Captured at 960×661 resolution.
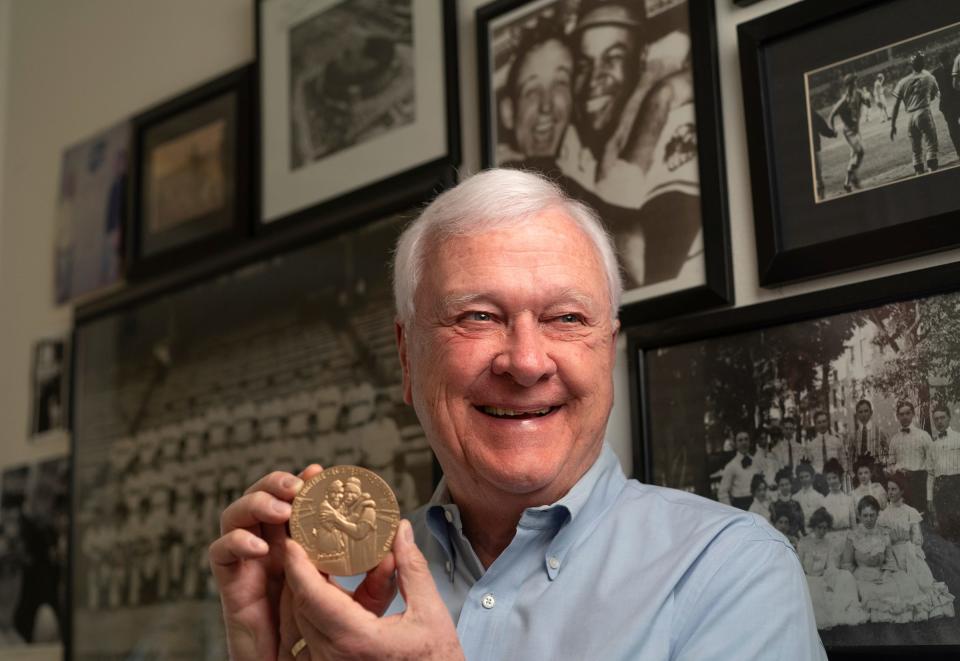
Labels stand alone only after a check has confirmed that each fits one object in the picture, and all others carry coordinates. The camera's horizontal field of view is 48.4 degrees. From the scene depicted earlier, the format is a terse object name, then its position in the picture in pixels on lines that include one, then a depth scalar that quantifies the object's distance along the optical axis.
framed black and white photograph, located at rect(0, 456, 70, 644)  2.38
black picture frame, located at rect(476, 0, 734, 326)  1.39
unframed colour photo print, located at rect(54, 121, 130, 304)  2.41
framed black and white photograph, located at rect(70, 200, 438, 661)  1.81
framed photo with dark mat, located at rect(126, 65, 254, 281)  2.14
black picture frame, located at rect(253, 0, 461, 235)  1.76
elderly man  1.06
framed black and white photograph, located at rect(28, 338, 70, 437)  2.46
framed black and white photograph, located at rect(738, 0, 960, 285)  1.22
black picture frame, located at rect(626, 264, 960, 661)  1.19
